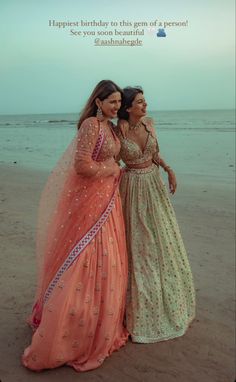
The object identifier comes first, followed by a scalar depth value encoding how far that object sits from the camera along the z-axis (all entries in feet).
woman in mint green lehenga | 9.41
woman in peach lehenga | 8.20
